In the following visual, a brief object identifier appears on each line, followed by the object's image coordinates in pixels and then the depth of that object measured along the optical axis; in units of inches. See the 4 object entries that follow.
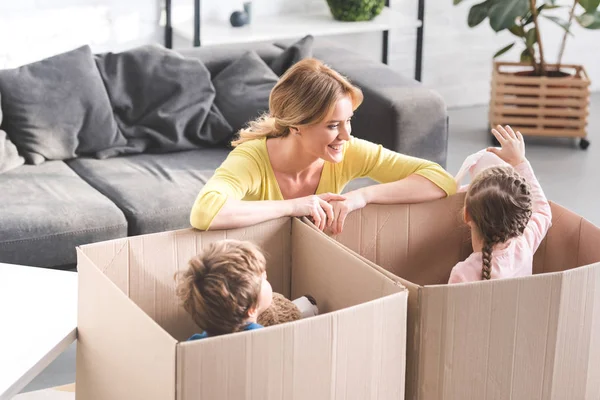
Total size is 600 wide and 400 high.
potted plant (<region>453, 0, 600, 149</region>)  179.2
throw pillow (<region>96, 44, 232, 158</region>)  140.3
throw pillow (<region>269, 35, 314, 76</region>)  147.9
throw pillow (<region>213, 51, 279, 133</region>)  142.3
